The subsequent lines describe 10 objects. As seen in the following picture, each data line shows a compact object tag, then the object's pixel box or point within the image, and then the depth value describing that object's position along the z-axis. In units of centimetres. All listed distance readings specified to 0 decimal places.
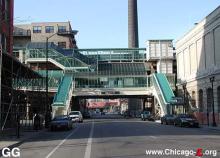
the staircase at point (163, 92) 7736
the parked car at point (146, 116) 7449
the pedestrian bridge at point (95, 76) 8696
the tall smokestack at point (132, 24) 12381
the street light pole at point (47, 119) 4528
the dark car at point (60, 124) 4103
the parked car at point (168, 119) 5404
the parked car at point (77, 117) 6486
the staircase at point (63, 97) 8062
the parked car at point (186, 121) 4769
